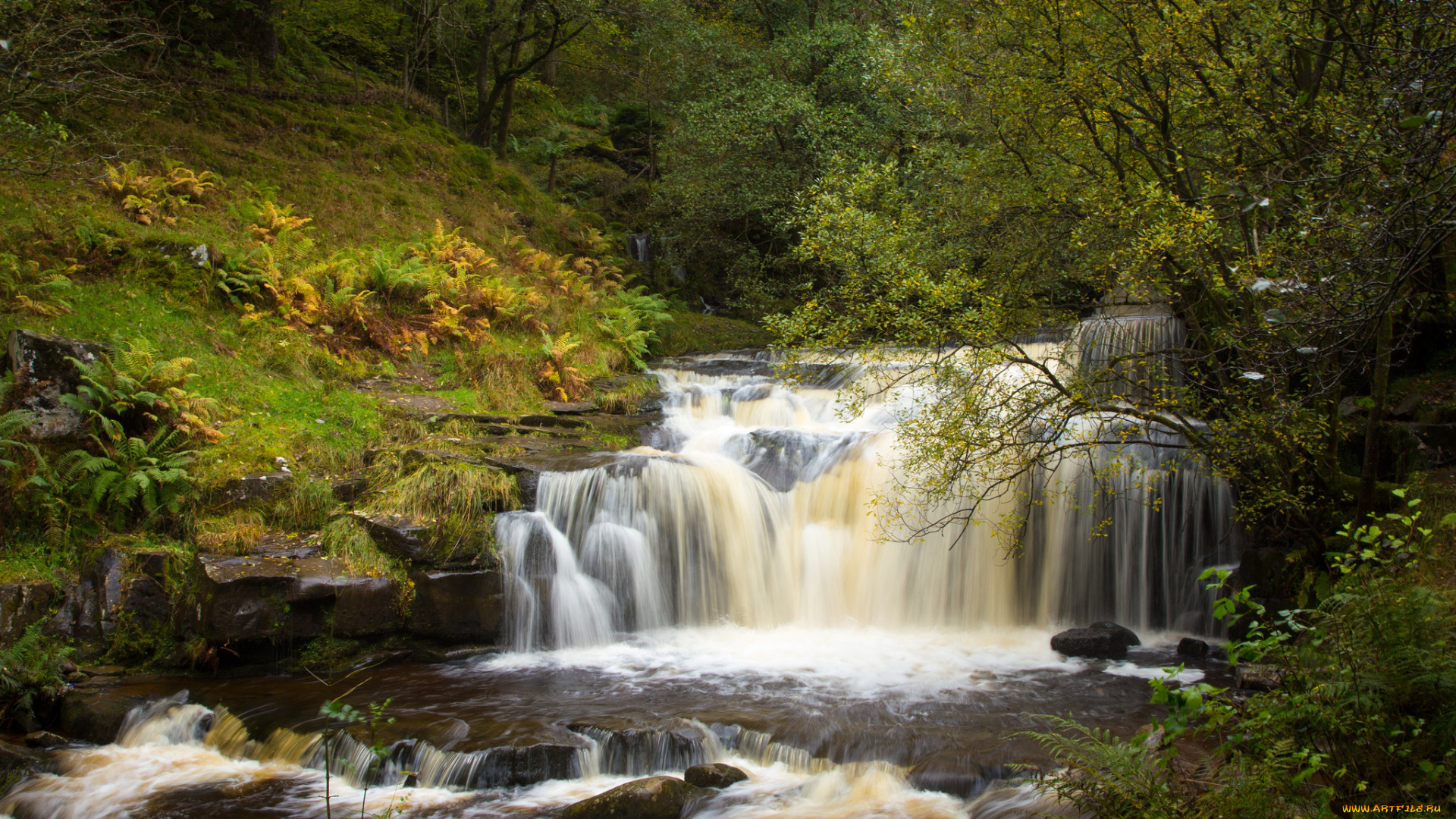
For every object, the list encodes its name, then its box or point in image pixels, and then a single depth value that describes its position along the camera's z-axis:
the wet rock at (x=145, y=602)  8.89
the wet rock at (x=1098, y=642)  9.25
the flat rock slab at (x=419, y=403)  12.19
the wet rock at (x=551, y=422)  12.86
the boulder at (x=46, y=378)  9.30
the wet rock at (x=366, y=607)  9.09
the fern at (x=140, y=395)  9.45
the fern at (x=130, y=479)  9.14
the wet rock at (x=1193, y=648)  8.99
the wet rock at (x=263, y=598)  8.62
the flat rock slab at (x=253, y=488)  9.66
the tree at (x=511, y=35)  20.12
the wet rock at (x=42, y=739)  7.12
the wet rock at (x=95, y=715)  7.32
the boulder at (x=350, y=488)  10.15
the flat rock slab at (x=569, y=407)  13.69
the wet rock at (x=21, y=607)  8.16
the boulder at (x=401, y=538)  9.55
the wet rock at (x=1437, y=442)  8.38
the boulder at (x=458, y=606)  9.46
